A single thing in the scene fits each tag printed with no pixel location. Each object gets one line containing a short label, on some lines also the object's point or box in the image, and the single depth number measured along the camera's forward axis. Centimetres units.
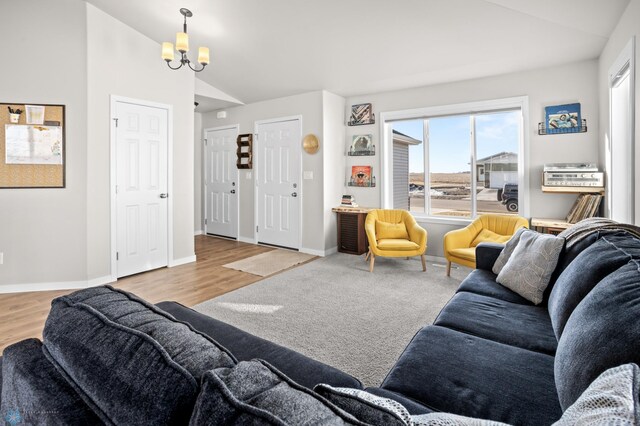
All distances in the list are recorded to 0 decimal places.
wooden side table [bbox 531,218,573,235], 355
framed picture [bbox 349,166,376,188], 529
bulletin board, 354
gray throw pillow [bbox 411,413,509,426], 60
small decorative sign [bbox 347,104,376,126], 522
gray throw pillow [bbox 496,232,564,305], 204
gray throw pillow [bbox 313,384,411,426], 51
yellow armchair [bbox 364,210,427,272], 421
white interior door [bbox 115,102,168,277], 405
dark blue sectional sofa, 58
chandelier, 339
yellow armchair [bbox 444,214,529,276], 379
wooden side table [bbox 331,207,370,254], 506
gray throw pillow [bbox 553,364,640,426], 51
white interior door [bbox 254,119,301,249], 549
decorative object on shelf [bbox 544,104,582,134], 383
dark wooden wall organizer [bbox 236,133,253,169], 600
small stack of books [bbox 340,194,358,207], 533
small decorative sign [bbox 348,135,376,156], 525
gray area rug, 235
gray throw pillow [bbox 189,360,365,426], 46
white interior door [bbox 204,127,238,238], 632
